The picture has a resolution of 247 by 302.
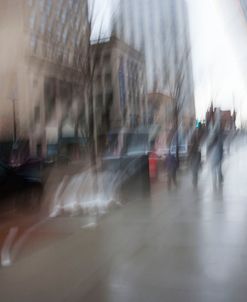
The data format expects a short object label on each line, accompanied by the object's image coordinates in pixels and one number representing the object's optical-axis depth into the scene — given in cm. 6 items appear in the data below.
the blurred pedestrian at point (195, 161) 1015
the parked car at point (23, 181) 807
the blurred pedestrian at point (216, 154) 987
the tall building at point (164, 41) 1463
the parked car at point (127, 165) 877
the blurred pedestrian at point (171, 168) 1057
